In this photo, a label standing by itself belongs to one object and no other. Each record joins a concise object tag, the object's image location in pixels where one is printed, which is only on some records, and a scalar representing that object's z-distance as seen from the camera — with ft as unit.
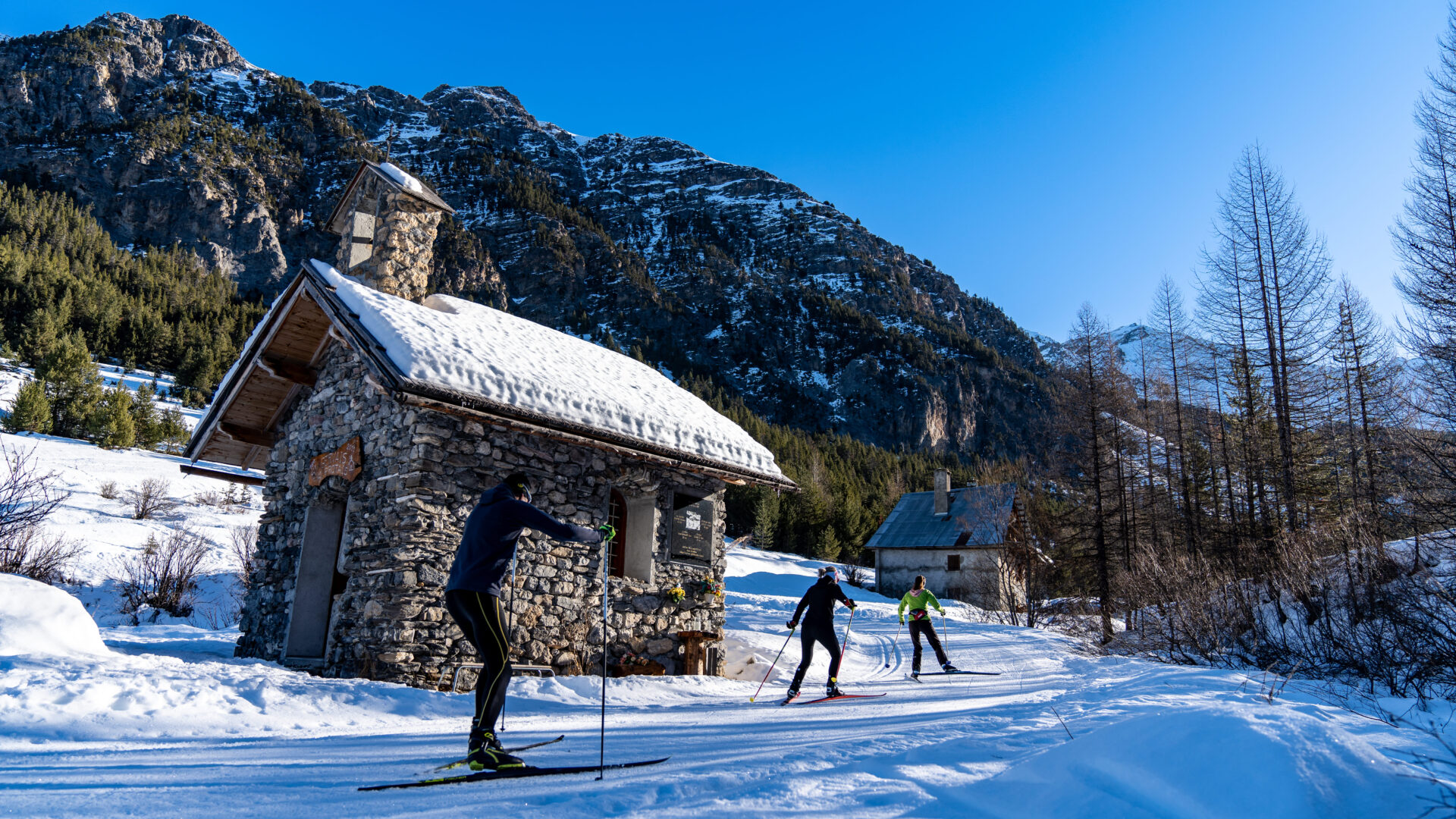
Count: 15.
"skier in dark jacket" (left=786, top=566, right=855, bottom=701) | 30.96
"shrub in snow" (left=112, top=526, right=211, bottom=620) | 54.34
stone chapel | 29.99
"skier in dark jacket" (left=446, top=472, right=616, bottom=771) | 15.93
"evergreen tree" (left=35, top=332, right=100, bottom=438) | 109.60
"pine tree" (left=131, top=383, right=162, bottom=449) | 114.73
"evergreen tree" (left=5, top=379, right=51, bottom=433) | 99.14
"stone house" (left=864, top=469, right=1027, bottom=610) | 110.11
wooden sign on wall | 33.27
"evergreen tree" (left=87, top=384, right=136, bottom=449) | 105.60
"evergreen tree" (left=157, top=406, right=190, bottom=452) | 116.78
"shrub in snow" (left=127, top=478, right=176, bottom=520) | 73.67
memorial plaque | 39.52
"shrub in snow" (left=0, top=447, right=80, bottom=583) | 37.45
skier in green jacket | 41.60
